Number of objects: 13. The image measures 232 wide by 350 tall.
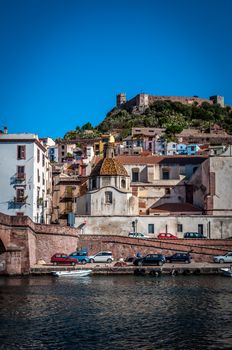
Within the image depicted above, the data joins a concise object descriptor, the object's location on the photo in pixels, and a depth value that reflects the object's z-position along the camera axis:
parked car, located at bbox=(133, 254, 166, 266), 54.75
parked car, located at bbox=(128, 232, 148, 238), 62.84
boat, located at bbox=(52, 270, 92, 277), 49.34
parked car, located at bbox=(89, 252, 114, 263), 57.28
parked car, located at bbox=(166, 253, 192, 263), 57.06
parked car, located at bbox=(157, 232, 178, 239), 62.33
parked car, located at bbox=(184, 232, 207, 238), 62.41
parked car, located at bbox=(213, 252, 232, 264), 57.94
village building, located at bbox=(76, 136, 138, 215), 66.75
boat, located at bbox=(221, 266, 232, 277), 51.03
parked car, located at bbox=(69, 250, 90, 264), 56.38
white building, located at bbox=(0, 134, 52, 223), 62.25
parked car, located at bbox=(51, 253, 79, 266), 54.28
